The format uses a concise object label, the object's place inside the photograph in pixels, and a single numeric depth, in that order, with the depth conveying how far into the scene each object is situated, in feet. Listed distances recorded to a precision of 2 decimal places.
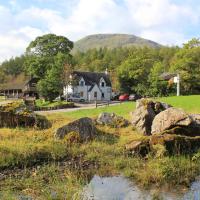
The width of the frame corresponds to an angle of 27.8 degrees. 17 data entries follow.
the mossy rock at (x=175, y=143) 57.98
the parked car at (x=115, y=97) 307.48
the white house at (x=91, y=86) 306.96
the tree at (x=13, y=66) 486.38
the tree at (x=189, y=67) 249.14
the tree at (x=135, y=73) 292.40
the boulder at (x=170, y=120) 67.00
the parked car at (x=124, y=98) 267.16
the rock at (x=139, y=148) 58.26
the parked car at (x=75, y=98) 273.75
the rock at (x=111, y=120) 81.61
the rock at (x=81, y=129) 66.23
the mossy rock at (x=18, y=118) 76.95
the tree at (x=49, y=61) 257.96
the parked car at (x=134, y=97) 258.78
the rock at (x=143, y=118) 75.36
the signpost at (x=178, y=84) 236.77
